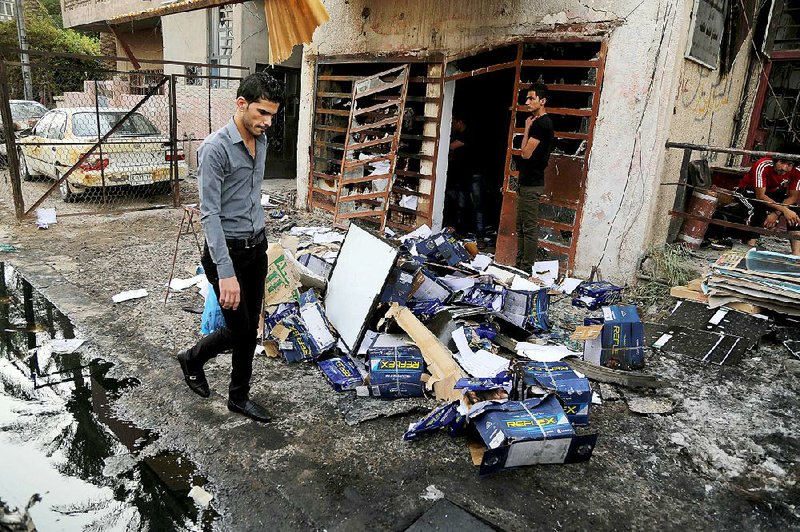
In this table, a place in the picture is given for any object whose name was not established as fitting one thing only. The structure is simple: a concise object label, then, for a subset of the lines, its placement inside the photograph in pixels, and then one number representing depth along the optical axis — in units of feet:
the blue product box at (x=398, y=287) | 13.43
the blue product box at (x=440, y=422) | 10.13
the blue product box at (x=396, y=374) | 11.43
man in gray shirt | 8.82
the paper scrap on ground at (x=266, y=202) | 29.90
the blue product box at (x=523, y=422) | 9.02
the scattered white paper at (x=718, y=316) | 14.96
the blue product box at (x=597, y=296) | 17.20
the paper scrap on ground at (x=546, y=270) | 19.31
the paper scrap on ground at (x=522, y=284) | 17.17
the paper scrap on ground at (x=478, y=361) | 11.78
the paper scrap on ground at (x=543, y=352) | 12.99
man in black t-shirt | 17.61
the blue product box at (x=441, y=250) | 18.34
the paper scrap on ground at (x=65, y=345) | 13.24
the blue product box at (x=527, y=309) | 14.69
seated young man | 19.65
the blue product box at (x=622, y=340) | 12.80
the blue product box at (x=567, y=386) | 10.29
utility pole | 57.36
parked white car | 27.89
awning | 17.71
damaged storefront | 19.16
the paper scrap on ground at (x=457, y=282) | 16.15
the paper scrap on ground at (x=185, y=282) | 17.40
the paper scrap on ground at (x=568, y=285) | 18.47
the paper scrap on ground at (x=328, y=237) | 22.75
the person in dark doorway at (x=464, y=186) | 26.50
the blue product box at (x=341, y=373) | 11.82
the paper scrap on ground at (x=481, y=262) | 19.36
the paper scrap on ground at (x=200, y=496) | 8.39
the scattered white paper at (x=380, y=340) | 12.87
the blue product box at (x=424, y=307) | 13.85
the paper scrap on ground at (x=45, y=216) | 24.35
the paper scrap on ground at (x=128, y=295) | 16.29
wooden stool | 16.66
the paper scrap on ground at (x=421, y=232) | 21.83
